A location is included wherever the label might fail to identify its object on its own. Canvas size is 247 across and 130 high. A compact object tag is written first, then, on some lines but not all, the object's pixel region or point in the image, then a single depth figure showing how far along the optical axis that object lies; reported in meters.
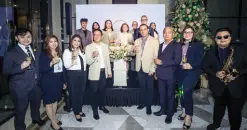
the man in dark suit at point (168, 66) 2.90
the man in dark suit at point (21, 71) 2.24
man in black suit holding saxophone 2.39
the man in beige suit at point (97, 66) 3.11
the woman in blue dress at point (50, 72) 2.56
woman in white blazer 2.86
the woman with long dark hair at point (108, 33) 4.96
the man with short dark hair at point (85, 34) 4.66
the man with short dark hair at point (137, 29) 4.99
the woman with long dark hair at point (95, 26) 4.69
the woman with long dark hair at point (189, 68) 2.70
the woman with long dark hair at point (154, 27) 5.14
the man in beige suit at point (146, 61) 3.26
